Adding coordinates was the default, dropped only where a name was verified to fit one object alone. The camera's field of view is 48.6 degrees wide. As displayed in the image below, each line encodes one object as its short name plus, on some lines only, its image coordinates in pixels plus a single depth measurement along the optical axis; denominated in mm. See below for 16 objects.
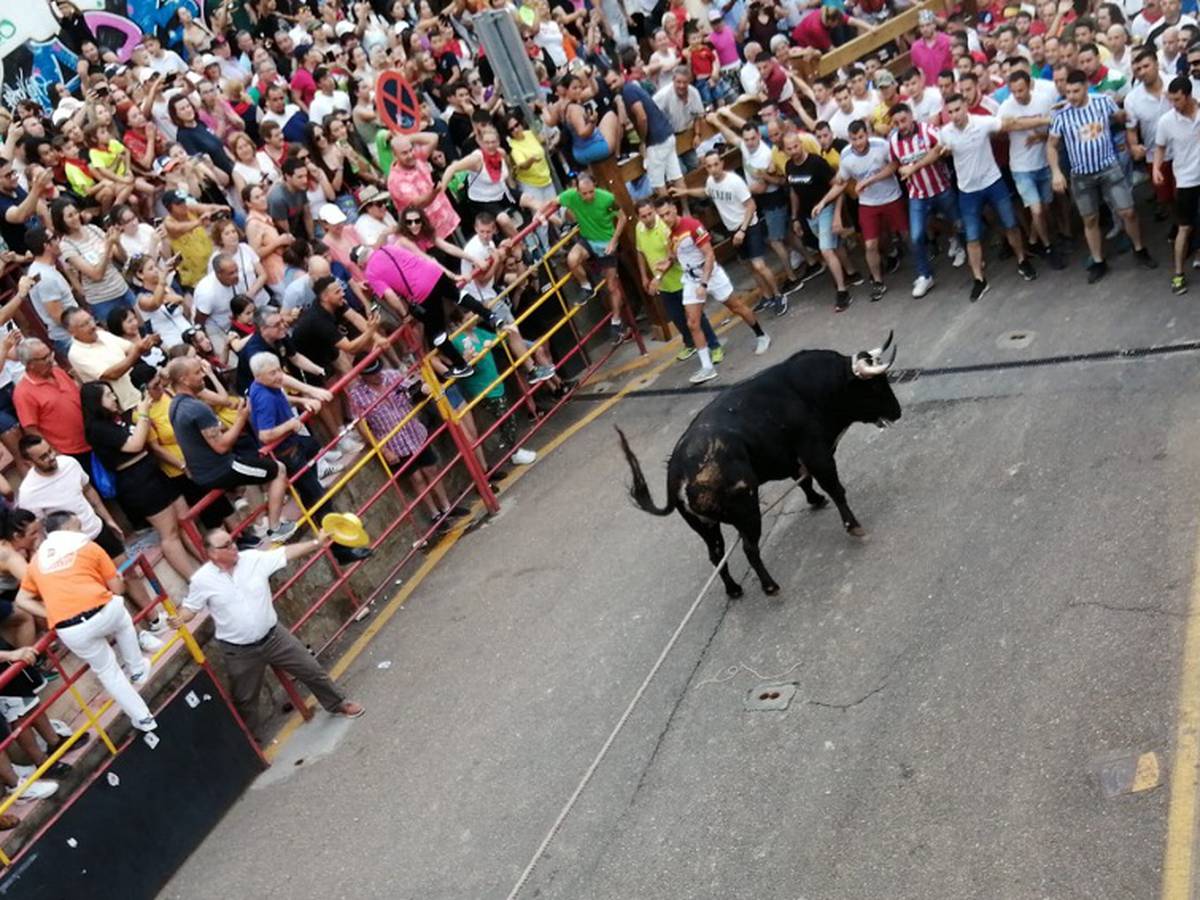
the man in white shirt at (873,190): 13148
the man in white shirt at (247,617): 9188
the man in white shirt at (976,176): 12391
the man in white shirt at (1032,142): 12164
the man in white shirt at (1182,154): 10898
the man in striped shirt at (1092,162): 11719
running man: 12883
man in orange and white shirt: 8523
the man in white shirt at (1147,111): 11383
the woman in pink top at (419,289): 11641
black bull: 9086
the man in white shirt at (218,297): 11695
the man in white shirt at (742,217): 13602
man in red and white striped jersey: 12852
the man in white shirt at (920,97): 13156
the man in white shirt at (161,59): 16016
